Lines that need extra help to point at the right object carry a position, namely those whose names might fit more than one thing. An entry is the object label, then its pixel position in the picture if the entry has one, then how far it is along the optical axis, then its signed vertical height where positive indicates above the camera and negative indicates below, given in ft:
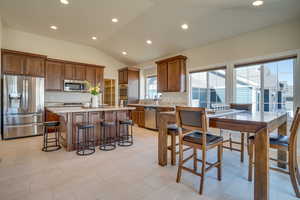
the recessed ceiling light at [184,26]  12.96 +6.32
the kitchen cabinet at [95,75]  19.60 +3.28
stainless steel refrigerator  13.65 -0.61
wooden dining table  5.23 -1.16
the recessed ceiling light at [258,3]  9.09 +5.89
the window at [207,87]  14.69 +1.25
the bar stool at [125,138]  12.21 -3.49
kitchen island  10.78 -1.52
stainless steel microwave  18.10 +1.69
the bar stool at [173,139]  8.30 -2.22
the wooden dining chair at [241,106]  10.23 -0.50
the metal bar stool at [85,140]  10.53 -3.07
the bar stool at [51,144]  10.96 -3.56
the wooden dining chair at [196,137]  6.05 -1.71
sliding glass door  11.01 +1.13
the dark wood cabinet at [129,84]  21.74 +2.32
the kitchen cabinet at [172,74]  16.31 +2.85
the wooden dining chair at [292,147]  5.85 -1.92
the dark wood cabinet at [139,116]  19.19 -2.21
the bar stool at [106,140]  11.38 -3.36
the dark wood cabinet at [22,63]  13.97 +3.51
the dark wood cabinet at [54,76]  16.97 +2.75
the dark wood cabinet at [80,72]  18.71 +3.42
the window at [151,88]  21.58 +1.73
